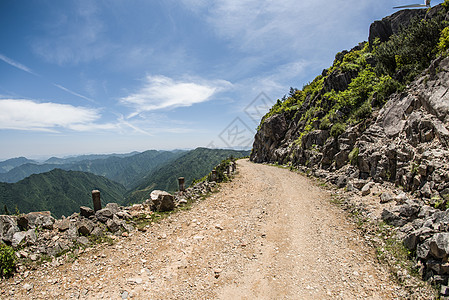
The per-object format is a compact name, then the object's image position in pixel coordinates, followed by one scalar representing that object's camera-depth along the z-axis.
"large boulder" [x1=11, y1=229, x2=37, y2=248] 6.62
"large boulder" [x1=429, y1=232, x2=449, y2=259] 4.97
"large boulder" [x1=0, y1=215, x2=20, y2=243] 6.66
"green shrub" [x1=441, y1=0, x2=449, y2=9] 13.69
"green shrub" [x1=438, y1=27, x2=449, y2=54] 10.98
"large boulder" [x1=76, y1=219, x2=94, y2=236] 7.82
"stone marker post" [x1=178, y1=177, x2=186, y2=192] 13.75
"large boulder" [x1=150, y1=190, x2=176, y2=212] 10.94
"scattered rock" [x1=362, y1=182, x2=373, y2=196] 10.75
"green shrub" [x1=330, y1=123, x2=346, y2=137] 17.78
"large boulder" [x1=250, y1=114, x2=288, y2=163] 36.59
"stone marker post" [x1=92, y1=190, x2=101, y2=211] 9.06
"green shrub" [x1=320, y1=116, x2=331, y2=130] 20.92
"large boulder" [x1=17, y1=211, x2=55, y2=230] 7.33
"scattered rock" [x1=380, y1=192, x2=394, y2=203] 9.20
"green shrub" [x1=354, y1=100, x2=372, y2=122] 15.77
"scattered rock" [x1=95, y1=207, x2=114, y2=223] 8.76
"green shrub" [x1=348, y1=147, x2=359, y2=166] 13.99
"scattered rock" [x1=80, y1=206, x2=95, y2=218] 8.62
